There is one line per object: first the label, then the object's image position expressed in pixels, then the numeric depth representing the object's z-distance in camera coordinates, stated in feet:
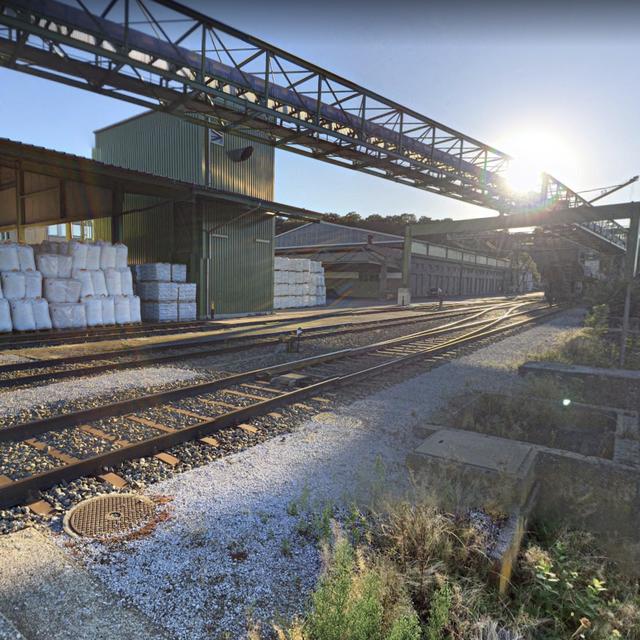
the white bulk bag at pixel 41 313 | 41.87
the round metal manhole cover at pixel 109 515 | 10.43
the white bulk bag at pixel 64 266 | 44.47
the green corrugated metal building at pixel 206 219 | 64.18
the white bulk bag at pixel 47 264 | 43.19
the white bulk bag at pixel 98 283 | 47.35
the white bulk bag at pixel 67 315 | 43.65
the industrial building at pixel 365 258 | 134.72
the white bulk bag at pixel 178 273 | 57.72
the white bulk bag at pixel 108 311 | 47.91
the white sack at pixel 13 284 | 40.09
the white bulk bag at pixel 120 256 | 50.31
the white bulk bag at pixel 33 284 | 41.36
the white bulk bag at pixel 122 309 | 49.32
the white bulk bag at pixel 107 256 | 48.49
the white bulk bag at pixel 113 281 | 48.78
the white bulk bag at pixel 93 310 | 46.26
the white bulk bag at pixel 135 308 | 50.88
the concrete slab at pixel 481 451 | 12.34
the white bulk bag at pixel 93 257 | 46.91
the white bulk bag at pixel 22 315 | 40.60
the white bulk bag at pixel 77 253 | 45.75
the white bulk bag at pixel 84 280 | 45.70
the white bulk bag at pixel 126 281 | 50.17
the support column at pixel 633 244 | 83.20
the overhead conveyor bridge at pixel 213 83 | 30.91
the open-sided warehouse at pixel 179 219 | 58.39
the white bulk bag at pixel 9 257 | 40.86
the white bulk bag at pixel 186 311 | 57.98
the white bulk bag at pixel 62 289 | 43.41
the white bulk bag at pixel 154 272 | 55.67
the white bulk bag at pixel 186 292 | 57.83
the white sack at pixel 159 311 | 55.42
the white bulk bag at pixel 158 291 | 55.26
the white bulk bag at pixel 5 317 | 39.60
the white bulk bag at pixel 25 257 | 41.93
